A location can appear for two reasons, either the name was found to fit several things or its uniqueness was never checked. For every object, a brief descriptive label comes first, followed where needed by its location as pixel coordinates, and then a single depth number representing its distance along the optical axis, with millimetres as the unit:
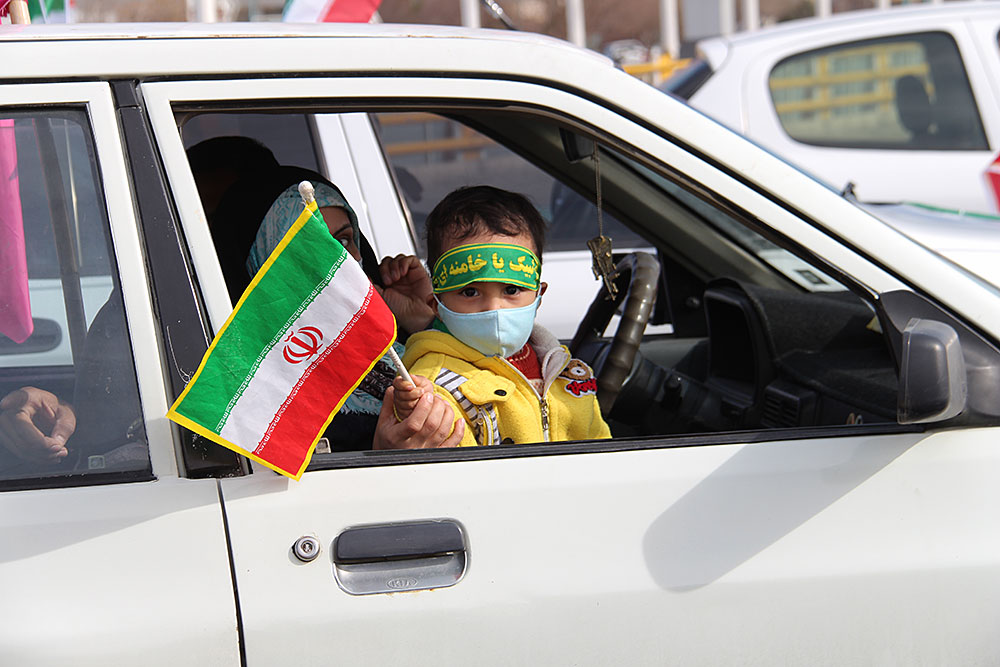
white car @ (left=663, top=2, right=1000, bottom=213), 8821
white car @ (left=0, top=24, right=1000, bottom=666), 3806
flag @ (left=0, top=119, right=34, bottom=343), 3872
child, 4128
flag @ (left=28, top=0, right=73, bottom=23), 4931
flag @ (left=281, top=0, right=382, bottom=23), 6673
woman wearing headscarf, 3958
